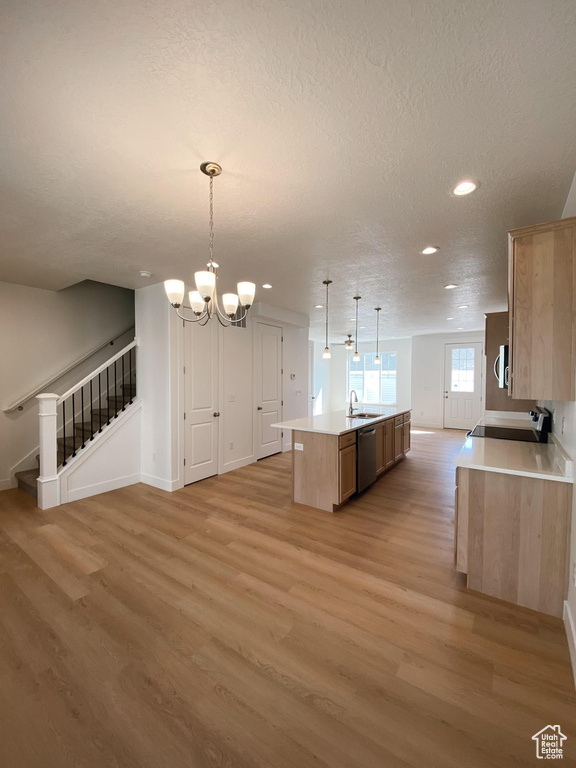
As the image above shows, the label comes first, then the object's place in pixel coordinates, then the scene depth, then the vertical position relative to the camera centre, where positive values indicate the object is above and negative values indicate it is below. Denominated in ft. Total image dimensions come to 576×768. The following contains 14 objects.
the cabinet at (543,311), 5.84 +1.30
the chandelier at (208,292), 6.15 +1.88
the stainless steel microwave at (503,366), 9.82 +0.37
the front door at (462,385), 26.89 -0.68
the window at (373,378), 32.12 -0.10
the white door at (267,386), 17.75 -0.54
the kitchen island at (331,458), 11.14 -3.09
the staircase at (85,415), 12.88 -1.96
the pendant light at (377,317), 18.18 +4.01
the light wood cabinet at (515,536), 6.30 -3.45
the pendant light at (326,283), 13.10 +4.06
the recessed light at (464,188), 6.50 +4.08
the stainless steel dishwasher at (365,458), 12.34 -3.36
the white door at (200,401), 13.94 -1.15
